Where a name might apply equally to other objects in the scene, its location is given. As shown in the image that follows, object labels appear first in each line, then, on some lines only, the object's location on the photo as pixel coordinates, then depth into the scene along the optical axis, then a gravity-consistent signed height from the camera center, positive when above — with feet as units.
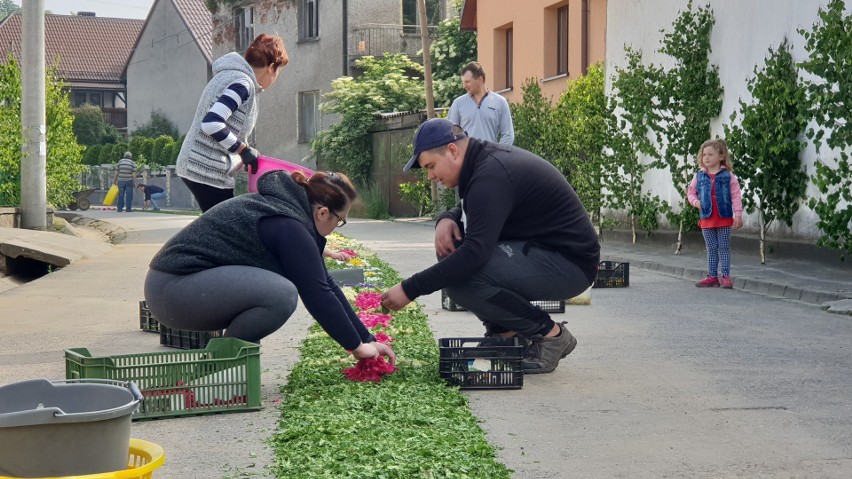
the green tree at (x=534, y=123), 69.51 +3.88
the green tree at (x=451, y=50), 119.24 +13.62
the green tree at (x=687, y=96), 53.78 +4.17
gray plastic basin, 11.63 -2.51
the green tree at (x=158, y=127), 195.31 +9.60
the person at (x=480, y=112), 39.06 +2.46
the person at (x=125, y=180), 134.31 +0.65
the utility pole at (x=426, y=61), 101.12 +10.68
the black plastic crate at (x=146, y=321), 28.32 -3.21
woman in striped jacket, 25.90 +1.33
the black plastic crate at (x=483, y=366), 20.34 -3.07
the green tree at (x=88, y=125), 202.80 +10.38
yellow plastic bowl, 11.57 -2.79
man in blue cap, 20.47 -0.99
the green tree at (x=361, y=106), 115.85 +7.87
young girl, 39.70 -0.52
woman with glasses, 19.26 -1.27
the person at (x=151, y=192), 150.92 -0.79
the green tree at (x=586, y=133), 62.90 +2.88
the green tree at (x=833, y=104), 38.40 +2.73
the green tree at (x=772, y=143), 44.93 +1.67
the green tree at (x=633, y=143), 57.41 +2.18
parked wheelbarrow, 126.53 -1.63
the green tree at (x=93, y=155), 187.21 +4.80
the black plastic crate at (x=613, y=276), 39.17 -2.91
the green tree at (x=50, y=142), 61.62 +2.41
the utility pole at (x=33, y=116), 60.44 +3.50
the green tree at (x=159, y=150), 171.73 +5.15
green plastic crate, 17.83 -2.93
